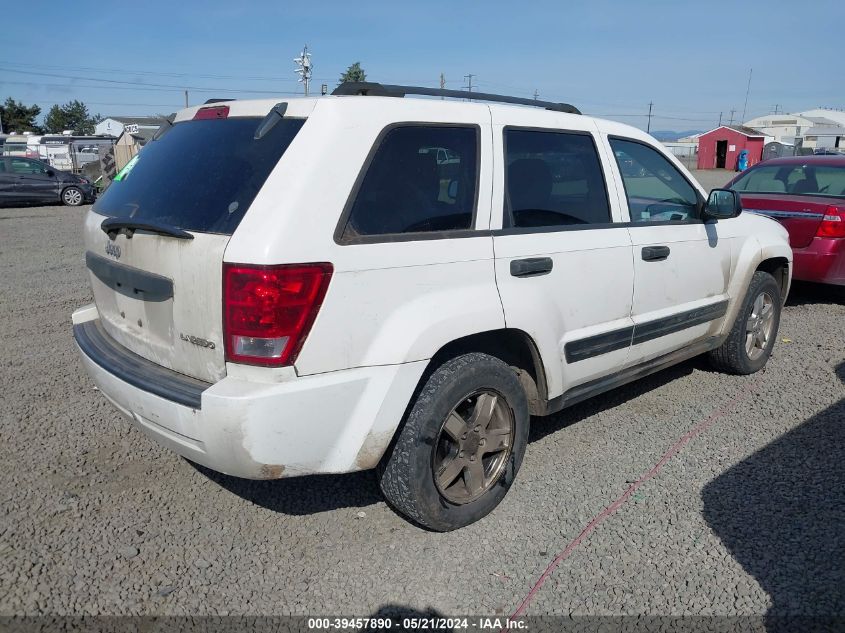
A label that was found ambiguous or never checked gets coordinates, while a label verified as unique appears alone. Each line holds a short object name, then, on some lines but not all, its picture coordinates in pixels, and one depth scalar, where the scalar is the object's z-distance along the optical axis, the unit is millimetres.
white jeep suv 2488
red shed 53969
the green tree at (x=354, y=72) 70350
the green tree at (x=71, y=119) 96188
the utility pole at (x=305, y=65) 30578
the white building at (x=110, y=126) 68550
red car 6812
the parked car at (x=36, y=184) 18473
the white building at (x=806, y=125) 67250
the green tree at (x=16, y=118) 85312
